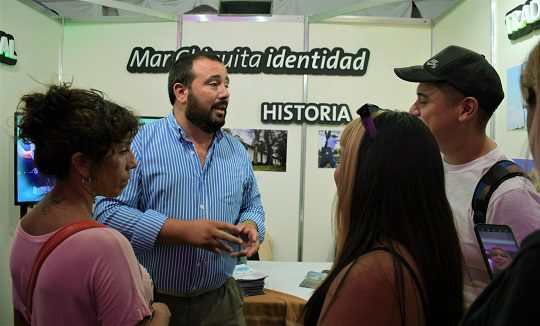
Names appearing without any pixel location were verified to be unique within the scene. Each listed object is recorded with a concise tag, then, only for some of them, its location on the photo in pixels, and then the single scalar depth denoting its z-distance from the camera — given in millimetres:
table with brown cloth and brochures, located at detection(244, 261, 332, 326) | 2752
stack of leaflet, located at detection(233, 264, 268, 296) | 2889
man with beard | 1880
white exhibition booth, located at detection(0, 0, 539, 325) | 4508
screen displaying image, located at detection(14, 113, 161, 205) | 3412
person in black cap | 1589
